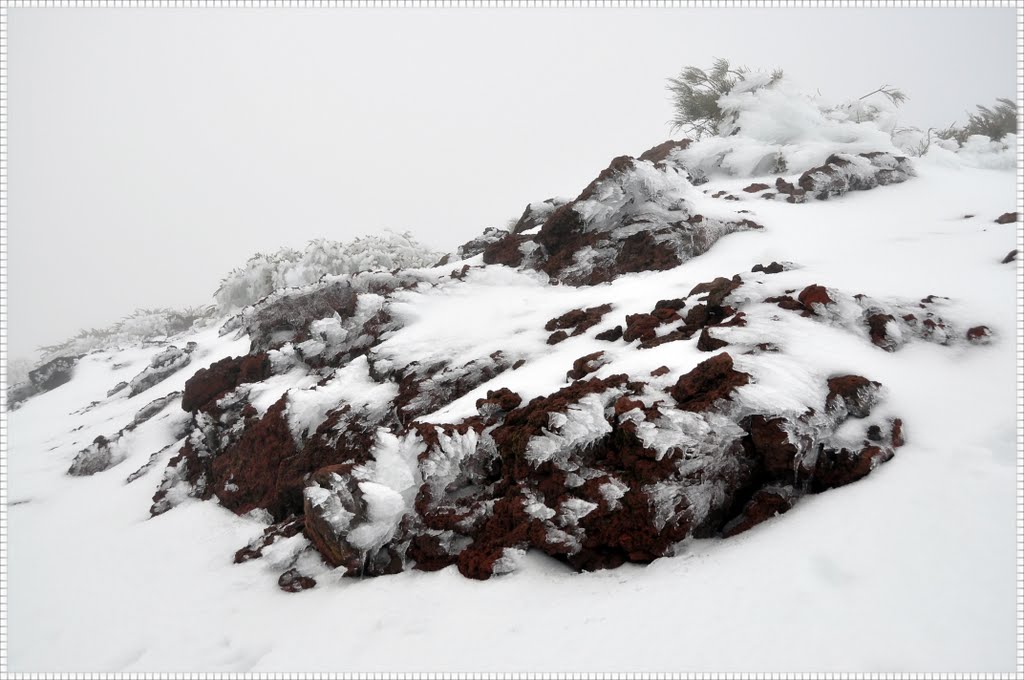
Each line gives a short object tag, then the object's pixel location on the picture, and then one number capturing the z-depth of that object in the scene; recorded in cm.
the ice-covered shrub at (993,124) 1308
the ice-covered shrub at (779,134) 1114
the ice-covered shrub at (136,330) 2067
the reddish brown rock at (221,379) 782
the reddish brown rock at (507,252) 924
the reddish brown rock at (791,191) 973
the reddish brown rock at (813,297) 502
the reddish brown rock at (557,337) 636
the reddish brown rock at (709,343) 462
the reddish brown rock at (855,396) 387
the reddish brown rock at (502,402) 470
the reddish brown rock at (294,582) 404
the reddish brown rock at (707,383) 388
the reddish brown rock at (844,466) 349
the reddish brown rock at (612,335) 590
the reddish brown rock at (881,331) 465
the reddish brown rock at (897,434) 360
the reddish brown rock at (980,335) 446
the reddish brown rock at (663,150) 1351
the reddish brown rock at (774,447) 361
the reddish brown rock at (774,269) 643
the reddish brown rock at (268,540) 467
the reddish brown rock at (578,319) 661
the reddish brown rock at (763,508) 357
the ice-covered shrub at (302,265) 1820
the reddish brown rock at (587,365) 497
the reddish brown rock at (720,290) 562
